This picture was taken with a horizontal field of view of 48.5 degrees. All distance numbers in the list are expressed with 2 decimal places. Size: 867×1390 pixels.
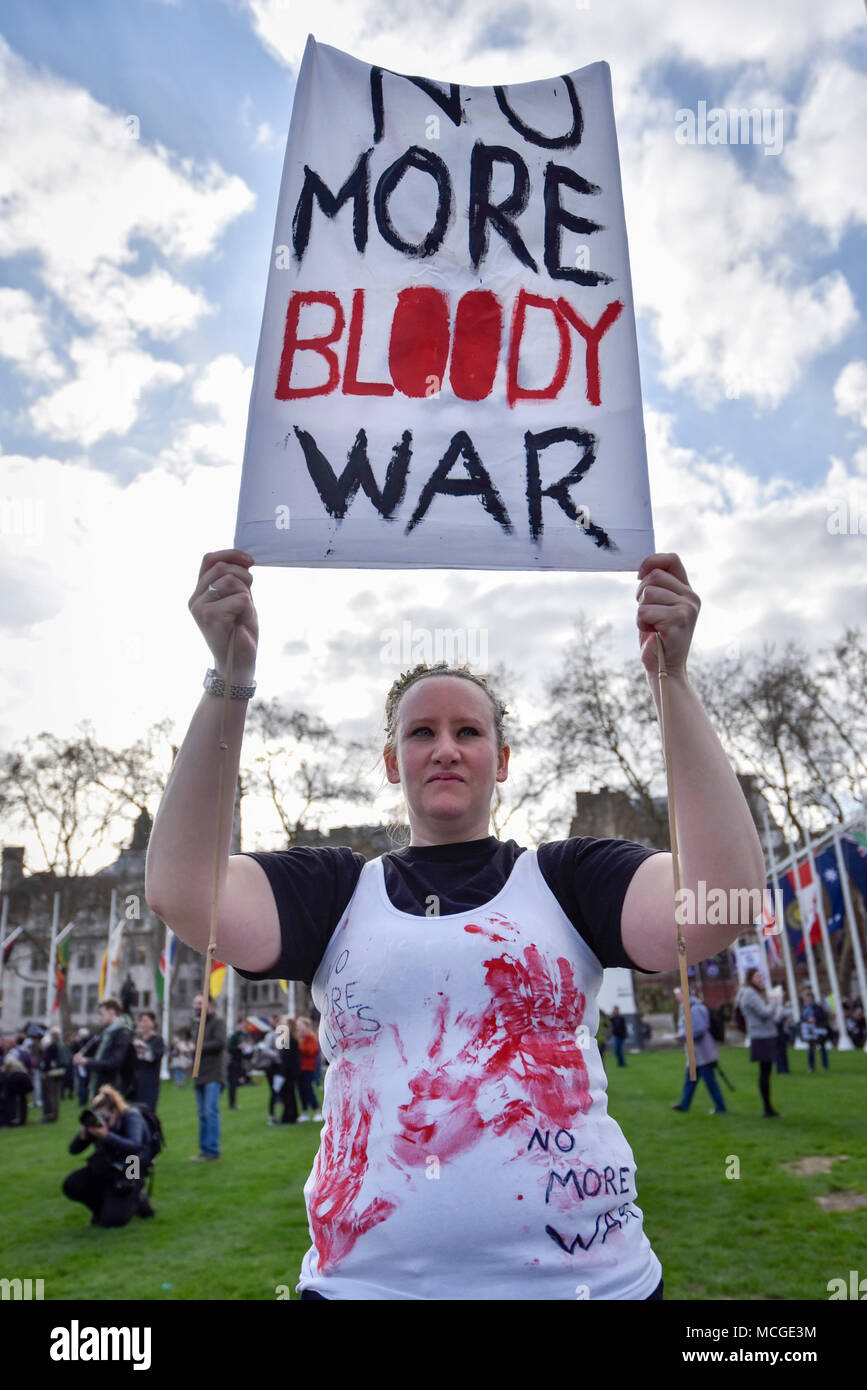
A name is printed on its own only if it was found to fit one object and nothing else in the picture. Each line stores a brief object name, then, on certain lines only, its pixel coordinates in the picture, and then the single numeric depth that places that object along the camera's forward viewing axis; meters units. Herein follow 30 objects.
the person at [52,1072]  19.77
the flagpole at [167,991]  21.78
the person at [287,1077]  15.11
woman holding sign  1.60
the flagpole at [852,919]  19.61
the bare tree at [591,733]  37.00
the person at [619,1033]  23.40
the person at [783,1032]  17.62
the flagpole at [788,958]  24.61
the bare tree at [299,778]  36.56
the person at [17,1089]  19.05
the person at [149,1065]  11.09
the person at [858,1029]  25.42
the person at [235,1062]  19.28
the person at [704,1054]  11.87
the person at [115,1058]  10.41
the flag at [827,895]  19.61
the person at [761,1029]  11.87
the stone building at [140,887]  38.22
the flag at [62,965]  29.67
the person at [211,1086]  10.47
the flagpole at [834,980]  20.05
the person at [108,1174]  8.20
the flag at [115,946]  27.27
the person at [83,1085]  21.03
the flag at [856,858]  17.16
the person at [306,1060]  15.68
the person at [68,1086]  25.81
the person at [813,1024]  18.58
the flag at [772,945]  25.39
